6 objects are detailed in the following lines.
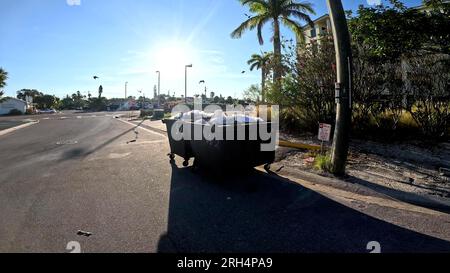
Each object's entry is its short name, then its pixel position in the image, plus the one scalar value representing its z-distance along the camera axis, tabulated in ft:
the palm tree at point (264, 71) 42.36
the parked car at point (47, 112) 227.53
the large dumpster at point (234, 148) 20.02
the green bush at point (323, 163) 21.01
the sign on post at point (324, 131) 22.25
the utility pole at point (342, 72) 19.21
